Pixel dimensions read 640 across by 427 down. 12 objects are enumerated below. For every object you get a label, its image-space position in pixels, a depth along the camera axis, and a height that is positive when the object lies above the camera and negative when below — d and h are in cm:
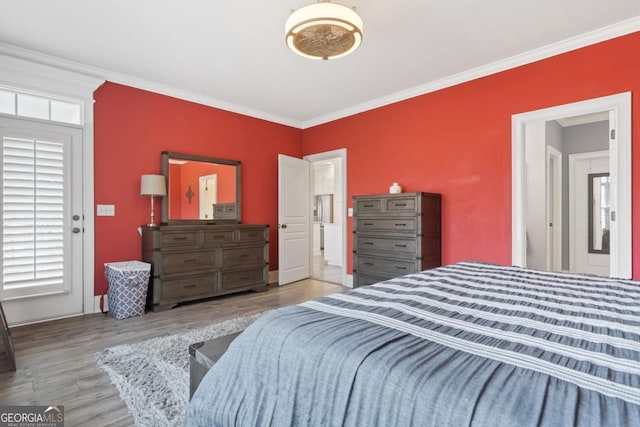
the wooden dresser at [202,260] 358 -54
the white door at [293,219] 496 -7
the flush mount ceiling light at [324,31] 203 +122
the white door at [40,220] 302 -5
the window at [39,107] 308 +108
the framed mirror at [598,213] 520 +3
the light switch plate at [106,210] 354 +6
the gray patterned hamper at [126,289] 328 -75
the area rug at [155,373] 171 -102
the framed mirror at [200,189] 405 +34
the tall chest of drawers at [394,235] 361 -23
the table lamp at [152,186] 368 +33
